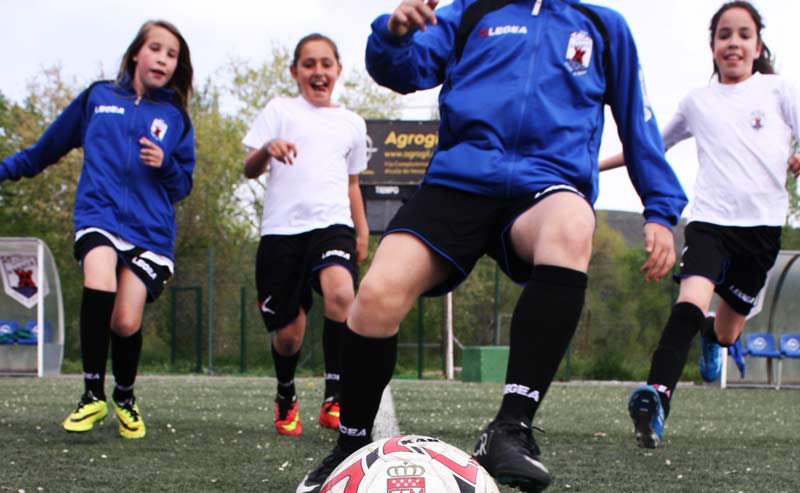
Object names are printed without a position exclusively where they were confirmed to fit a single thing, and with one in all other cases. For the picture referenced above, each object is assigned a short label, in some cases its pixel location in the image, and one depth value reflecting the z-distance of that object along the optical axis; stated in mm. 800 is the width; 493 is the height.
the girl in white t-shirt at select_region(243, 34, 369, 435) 5242
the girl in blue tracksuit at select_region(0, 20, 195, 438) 4781
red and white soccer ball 2340
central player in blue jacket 2752
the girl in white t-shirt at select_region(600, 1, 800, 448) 4949
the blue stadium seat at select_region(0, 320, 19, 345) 14430
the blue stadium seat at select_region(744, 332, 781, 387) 13812
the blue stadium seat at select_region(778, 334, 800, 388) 13891
